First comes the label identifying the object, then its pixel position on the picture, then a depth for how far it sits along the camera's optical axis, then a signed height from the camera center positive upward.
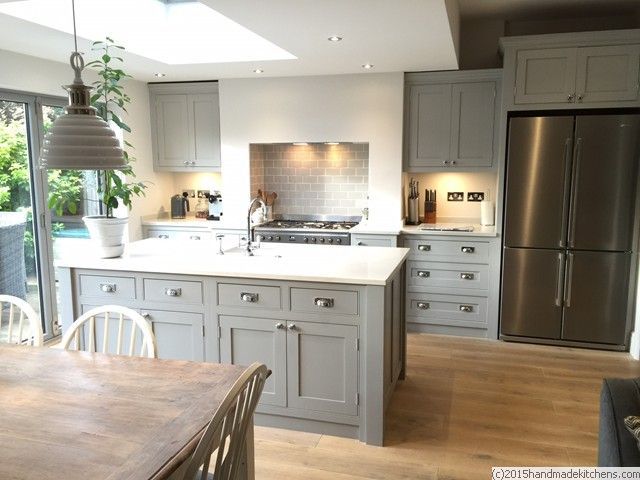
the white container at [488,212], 4.89 -0.25
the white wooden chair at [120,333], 2.11 -0.60
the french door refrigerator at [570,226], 4.12 -0.32
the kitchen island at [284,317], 2.85 -0.74
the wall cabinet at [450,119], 4.68 +0.59
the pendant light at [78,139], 2.06 +0.18
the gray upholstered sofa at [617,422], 1.72 -0.80
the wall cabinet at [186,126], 5.50 +0.62
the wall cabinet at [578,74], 4.07 +0.86
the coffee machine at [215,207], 5.74 -0.23
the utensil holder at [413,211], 5.14 -0.25
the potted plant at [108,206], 3.26 -0.13
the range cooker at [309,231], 4.91 -0.43
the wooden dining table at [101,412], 1.31 -0.67
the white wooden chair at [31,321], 2.26 -0.58
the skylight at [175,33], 3.92 +1.23
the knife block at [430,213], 5.18 -0.27
